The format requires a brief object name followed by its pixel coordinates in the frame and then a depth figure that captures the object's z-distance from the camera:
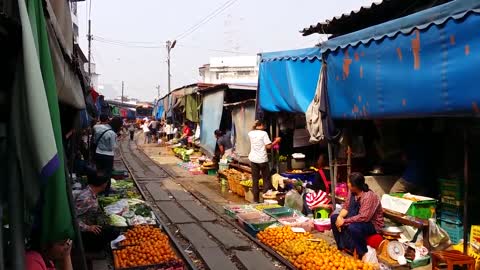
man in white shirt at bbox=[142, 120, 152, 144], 34.88
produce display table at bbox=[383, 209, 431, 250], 6.23
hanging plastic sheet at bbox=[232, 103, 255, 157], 12.55
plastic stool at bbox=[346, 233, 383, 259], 6.28
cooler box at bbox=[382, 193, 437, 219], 6.58
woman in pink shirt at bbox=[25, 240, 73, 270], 2.75
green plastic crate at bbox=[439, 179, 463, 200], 6.25
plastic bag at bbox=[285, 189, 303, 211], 9.01
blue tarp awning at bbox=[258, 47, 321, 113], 8.35
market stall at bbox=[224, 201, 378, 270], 5.84
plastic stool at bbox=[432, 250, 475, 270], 5.11
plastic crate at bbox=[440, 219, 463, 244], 6.24
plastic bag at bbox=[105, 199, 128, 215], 7.55
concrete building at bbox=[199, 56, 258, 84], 53.19
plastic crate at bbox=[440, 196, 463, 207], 6.25
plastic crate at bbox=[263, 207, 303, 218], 8.48
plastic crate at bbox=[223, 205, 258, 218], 9.05
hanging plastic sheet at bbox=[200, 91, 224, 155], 15.77
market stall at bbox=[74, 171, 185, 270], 5.90
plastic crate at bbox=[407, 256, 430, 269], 6.01
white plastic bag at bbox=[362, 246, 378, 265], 5.93
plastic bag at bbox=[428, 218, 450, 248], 6.07
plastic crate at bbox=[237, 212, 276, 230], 7.97
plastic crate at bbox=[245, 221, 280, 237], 7.89
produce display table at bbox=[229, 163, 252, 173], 12.30
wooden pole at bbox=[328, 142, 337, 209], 7.68
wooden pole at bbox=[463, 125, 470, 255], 5.41
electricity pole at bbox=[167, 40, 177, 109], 43.58
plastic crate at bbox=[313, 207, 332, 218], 8.48
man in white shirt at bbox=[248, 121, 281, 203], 10.35
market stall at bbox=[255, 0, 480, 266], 4.74
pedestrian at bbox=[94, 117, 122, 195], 9.98
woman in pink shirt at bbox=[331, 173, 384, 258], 6.23
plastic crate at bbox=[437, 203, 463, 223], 6.25
